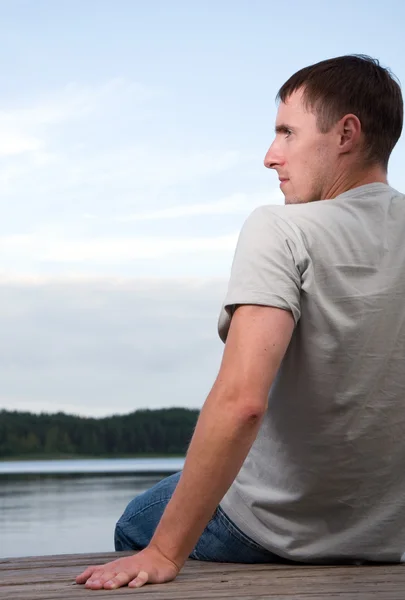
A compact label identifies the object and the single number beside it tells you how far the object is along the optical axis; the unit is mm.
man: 1386
